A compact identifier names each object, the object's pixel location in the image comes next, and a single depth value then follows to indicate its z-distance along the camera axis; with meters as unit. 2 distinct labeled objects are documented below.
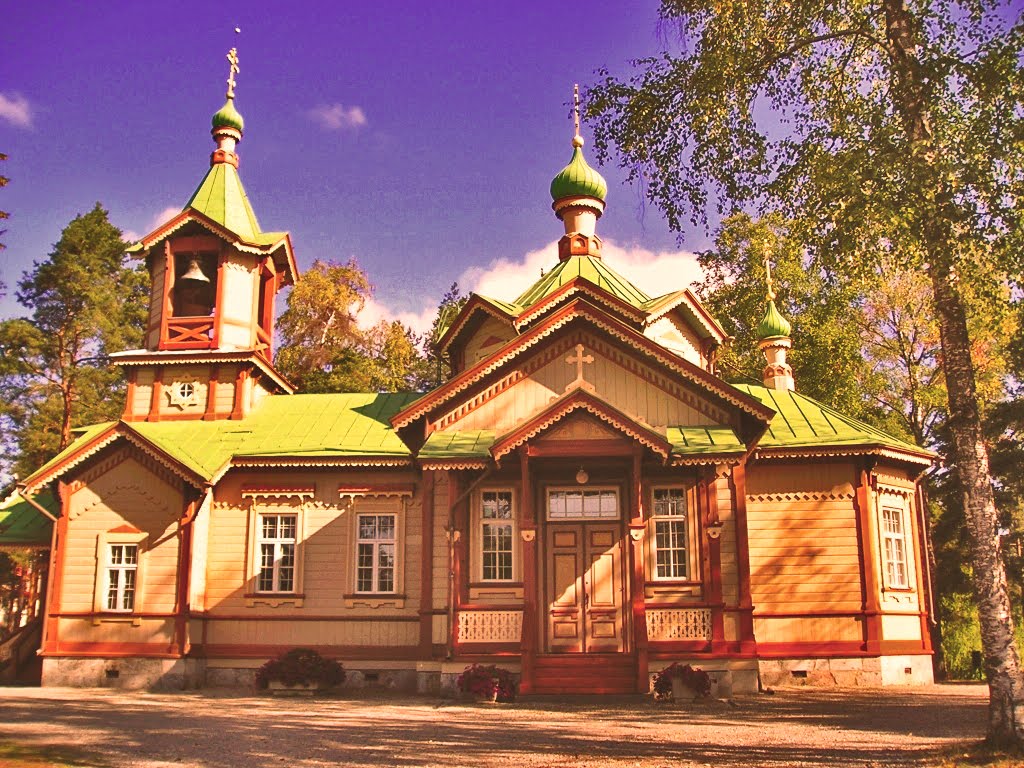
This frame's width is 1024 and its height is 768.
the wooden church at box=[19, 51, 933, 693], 16.91
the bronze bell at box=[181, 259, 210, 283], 21.72
